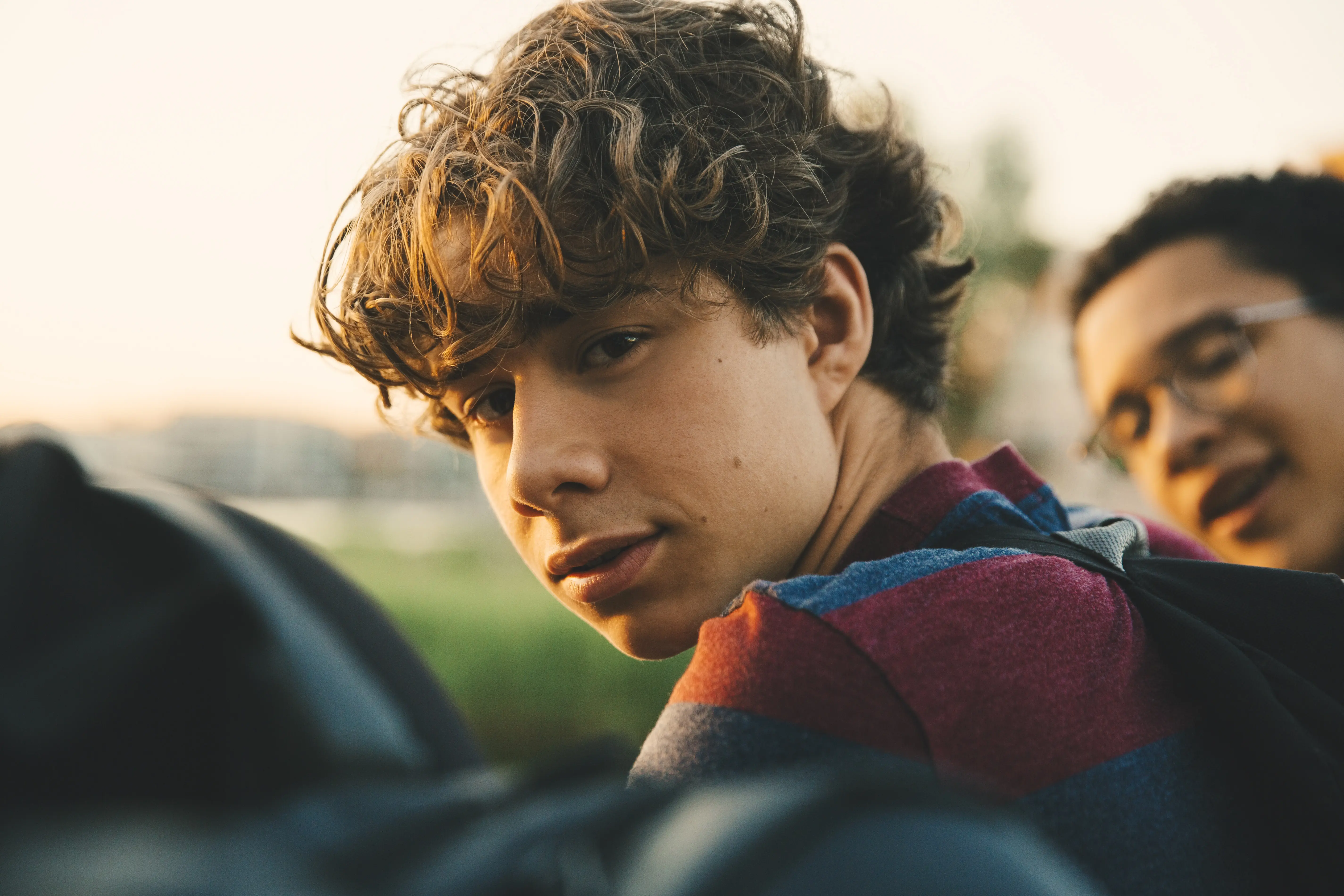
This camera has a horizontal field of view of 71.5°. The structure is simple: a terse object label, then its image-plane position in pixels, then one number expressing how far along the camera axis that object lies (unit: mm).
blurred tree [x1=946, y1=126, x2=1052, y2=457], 20516
